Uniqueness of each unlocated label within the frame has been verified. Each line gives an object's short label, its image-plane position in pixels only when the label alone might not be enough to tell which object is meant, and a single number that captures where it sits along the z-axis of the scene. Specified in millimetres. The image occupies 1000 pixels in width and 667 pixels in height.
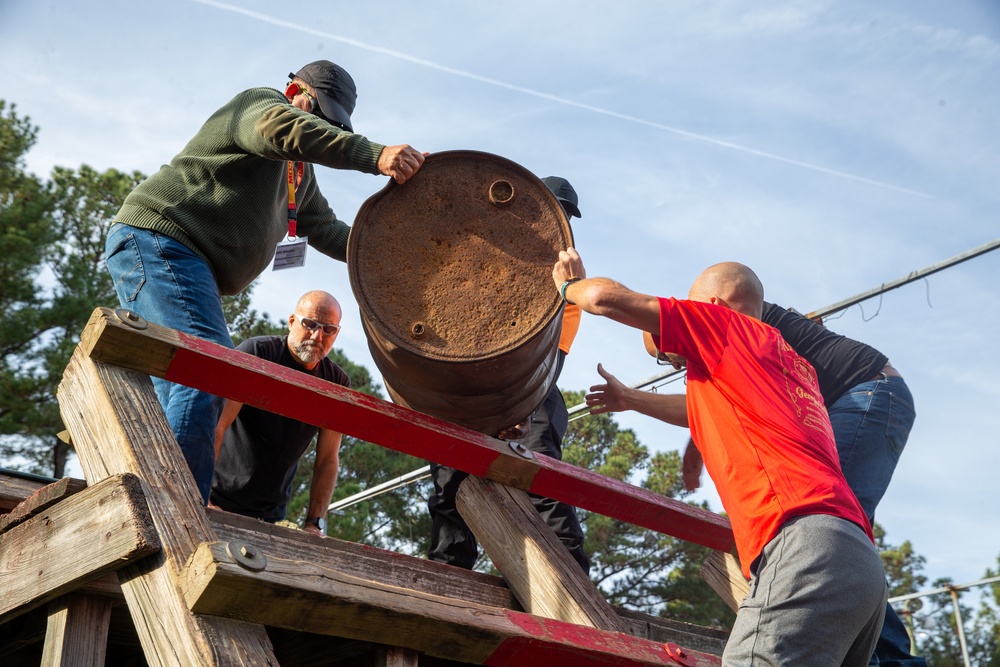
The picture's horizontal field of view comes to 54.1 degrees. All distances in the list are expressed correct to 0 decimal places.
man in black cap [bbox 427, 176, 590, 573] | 4395
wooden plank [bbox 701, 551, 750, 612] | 3914
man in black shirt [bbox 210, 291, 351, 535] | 4629
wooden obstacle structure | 2070
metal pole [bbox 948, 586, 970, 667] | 8518
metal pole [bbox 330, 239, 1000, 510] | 6984
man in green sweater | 3148
